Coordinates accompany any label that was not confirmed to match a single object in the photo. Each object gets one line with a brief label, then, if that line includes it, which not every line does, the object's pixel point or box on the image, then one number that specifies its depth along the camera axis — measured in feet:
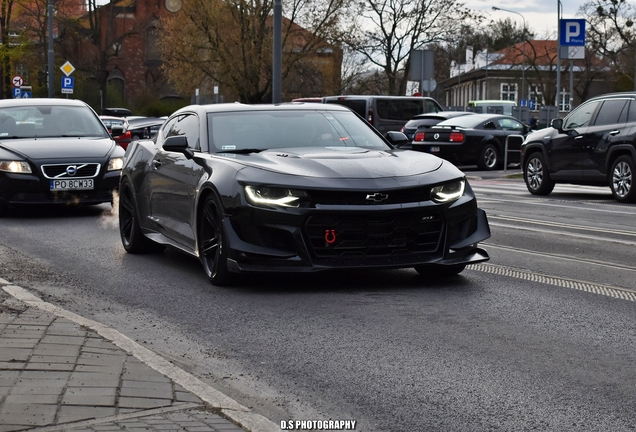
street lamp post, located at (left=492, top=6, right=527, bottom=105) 291.26
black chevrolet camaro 25.41
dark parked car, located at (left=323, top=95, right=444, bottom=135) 101.04
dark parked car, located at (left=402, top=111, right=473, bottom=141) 94.84
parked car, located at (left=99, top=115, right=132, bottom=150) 53.98
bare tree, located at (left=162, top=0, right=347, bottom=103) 173.17
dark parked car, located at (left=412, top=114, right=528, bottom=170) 92.27
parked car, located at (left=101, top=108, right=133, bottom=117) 234.85
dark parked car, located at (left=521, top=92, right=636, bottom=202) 57.82
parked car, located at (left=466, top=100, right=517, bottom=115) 201.87
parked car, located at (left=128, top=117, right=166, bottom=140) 125.08
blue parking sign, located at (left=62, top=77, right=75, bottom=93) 142.61
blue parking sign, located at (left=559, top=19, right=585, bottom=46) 97.66
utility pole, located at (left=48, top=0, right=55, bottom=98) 143.62
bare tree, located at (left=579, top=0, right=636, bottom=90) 268.62
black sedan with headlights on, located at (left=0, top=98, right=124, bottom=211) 46.50
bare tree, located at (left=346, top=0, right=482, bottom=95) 191.93
